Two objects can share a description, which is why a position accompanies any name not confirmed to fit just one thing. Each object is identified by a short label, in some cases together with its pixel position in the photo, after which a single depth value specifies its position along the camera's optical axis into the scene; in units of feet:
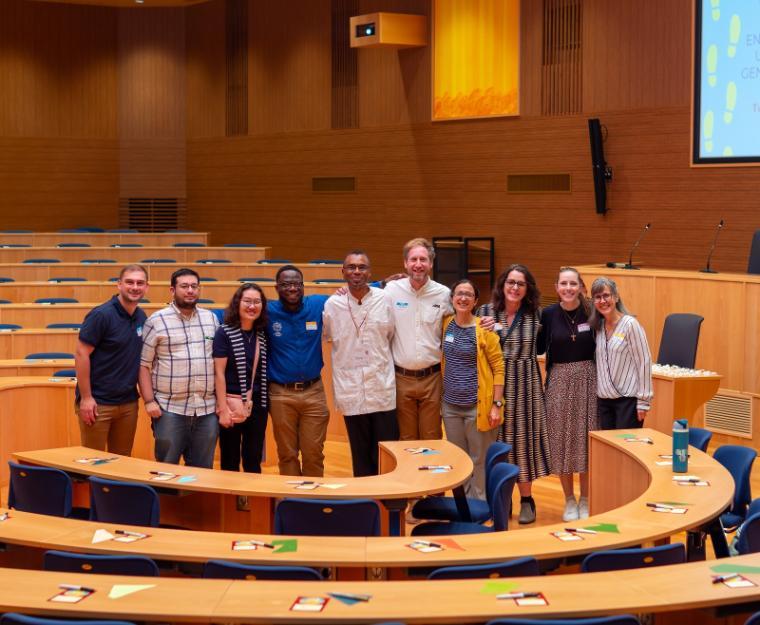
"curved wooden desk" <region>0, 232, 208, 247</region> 52.39
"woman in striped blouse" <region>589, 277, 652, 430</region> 20.53
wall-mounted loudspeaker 39.40
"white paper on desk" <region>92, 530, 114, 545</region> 13.69
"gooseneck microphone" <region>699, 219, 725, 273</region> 35.36
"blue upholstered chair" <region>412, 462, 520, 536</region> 16.47
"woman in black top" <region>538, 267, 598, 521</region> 21.11
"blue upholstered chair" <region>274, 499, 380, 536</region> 14.65
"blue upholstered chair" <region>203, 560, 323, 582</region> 12.02
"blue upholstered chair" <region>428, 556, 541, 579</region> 12.19
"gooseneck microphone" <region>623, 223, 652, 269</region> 35.90
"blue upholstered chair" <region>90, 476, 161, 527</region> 15.84
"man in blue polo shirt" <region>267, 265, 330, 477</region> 20.21
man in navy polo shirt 19.60
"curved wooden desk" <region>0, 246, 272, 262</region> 47.50
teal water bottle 16.94
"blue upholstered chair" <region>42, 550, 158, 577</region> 12.43
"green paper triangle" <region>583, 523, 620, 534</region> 14.10
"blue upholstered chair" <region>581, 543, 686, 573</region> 12.55
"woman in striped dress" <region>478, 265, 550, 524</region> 21.06
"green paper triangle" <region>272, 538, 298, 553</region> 13.16
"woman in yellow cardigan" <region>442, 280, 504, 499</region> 20.53
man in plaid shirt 19.69
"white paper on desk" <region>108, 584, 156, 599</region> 11.28
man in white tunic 20.47
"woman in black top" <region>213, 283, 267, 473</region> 19.74
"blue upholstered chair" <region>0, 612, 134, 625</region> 10.27
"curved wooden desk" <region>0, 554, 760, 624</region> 10.68
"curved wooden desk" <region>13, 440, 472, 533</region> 16.11
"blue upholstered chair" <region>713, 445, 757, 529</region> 17.90
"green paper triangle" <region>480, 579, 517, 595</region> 11.45
